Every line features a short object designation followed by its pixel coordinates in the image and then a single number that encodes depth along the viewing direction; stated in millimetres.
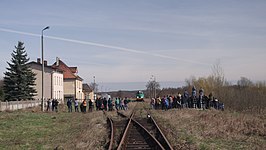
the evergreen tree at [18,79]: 55688
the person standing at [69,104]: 40534
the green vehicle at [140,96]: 93062
